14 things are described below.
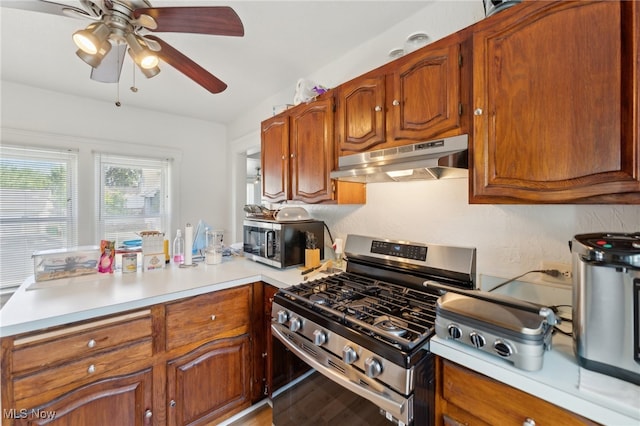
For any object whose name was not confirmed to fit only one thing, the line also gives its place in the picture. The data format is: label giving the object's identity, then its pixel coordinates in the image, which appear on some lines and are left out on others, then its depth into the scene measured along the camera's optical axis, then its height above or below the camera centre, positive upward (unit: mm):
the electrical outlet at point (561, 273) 1118 -264
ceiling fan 1159 +894
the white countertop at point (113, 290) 1123 -425
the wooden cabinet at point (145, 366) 1089 -771
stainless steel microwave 1903 -216
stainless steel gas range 920 -484
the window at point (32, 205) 2523 +76
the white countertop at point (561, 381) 651 -479
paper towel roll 1957 -252
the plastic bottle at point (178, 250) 2090 -306
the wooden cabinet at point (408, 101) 1174 +578
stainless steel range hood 1138 +243
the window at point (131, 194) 3018 +222
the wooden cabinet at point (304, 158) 1758 +412
